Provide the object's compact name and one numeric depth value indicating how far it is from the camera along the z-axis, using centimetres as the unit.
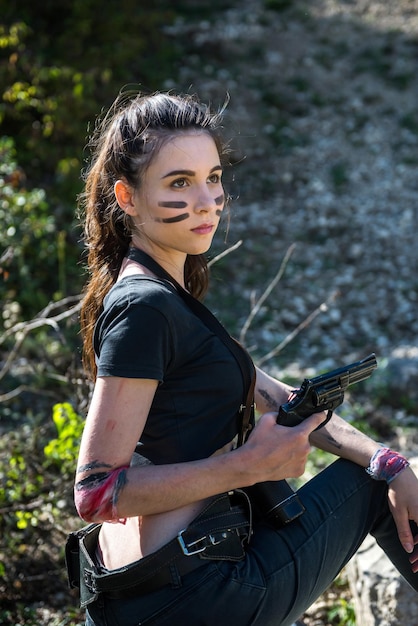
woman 177
